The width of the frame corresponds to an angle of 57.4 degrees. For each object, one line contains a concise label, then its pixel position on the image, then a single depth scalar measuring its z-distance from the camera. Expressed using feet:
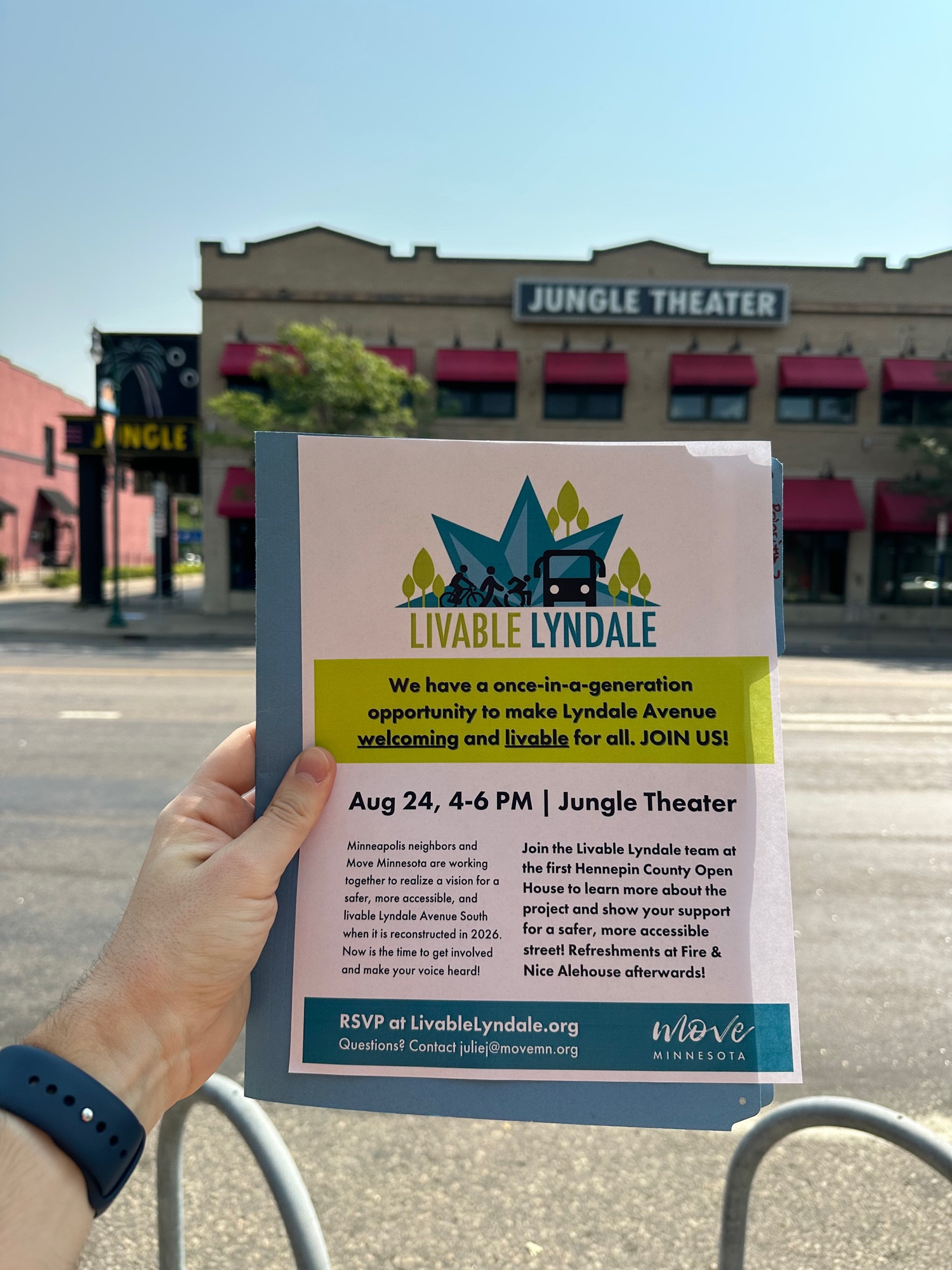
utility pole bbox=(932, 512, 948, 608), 66.23
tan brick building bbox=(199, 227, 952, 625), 74.59
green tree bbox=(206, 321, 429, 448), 62.39
